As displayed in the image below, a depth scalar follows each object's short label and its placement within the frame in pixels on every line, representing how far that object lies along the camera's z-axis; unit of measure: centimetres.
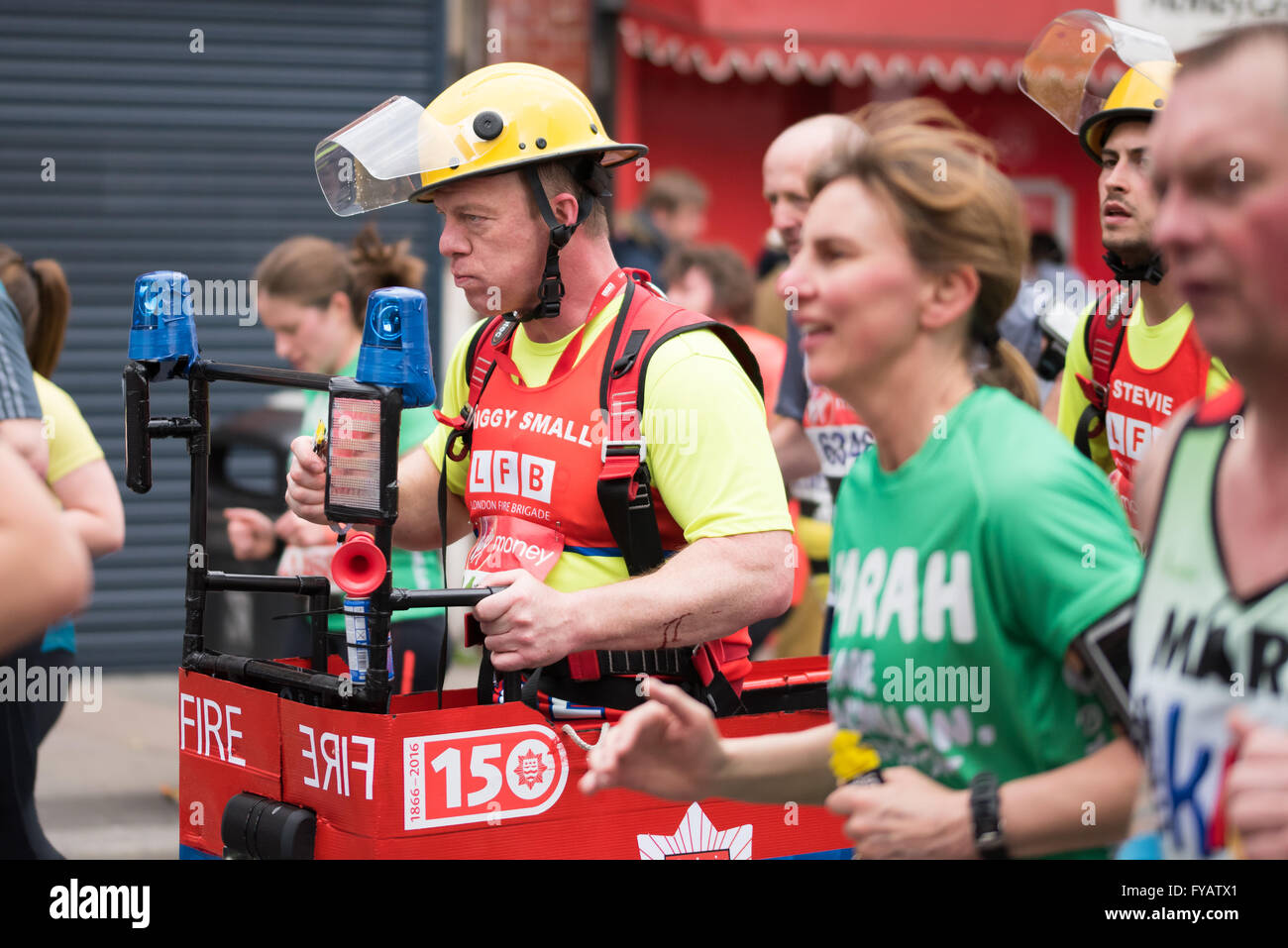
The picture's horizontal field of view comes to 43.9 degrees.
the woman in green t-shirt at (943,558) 221
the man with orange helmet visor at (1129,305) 406
